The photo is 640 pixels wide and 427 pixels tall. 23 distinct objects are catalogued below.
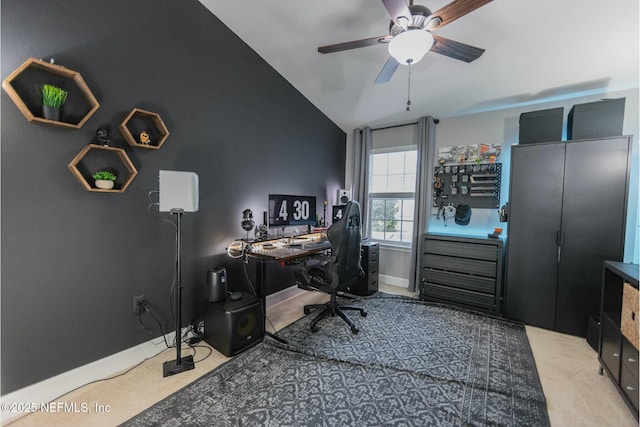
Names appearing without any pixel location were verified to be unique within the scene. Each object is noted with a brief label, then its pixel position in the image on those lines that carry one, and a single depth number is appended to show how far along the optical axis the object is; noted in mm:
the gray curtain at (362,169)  3902
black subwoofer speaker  1968
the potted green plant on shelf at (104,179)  1649
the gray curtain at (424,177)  3373
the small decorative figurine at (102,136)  1658
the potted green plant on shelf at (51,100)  1443
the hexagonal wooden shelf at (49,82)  1362
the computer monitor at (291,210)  2814
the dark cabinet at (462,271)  2762
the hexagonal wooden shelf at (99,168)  1576
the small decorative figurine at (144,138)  1868
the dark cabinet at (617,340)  1451
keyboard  2564
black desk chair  2318
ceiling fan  1421
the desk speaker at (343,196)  3869
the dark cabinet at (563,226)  2246
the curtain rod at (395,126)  3608
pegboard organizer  3072
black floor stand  1764
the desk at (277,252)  2147
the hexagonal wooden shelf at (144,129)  1788
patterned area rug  1432
